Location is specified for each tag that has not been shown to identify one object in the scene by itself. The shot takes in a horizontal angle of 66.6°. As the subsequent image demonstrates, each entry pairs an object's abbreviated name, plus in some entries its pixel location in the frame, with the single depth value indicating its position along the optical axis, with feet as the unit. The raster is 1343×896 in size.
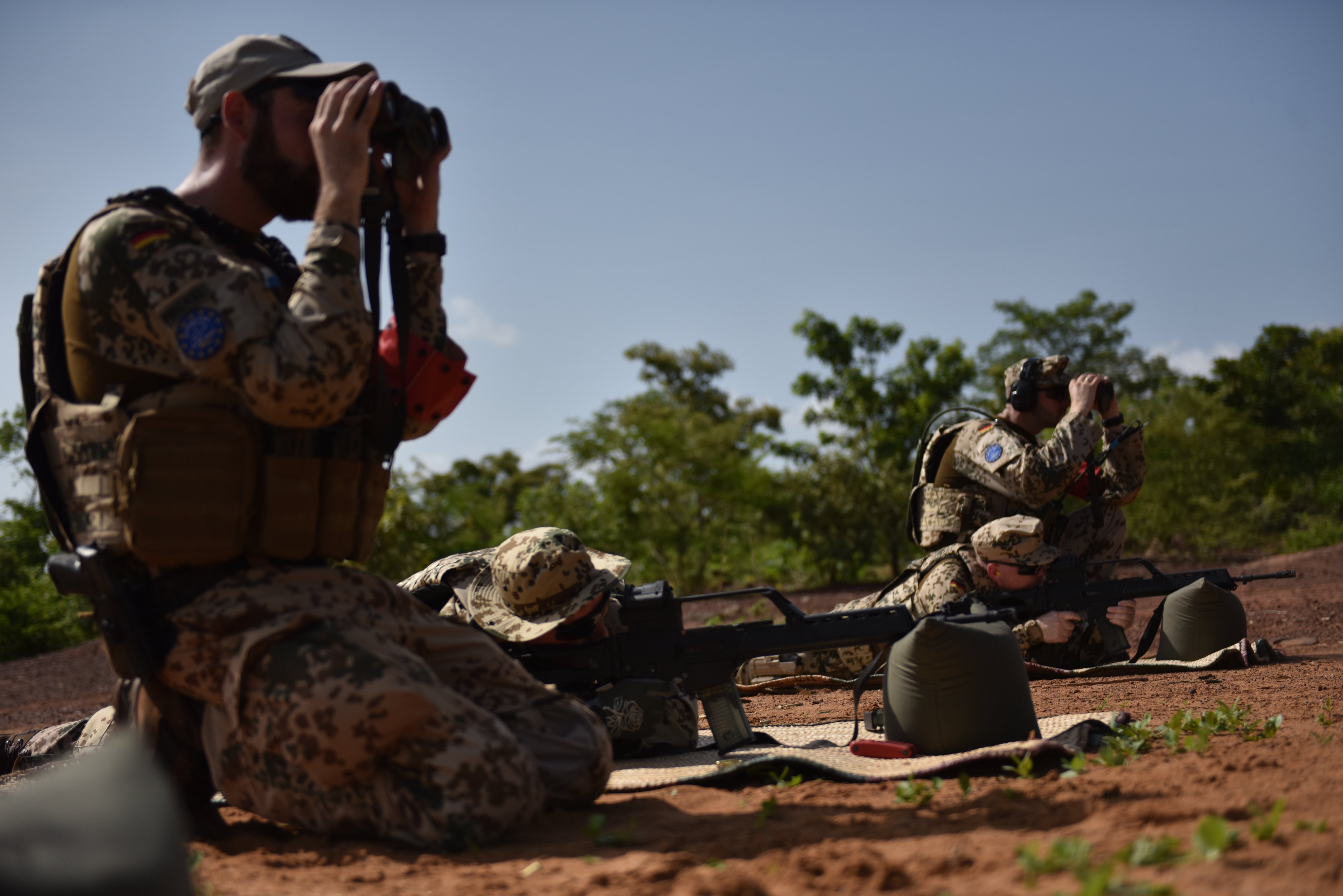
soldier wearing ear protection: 19.71
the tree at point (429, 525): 41.93
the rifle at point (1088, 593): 19.24
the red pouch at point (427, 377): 9.87
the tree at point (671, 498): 48.44
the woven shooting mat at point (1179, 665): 18.39
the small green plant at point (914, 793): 9.01
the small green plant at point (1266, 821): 6.56
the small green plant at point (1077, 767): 9.38
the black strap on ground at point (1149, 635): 19.71
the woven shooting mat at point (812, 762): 10.03
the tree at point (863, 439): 48.14
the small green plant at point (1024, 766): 9.50
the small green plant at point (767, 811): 8.52
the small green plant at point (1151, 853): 6.27
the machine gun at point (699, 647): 12.39
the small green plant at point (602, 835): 8.13
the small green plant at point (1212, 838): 6.30
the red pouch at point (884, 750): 11.50
